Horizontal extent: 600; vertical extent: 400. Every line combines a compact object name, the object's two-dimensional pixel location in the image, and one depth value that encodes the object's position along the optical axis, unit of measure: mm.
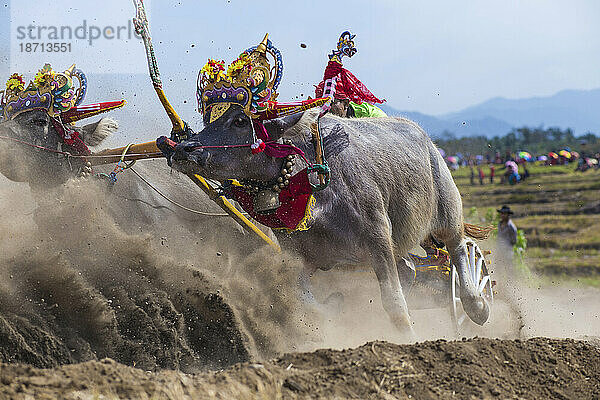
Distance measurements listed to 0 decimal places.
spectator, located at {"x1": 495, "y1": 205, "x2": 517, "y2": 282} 23500
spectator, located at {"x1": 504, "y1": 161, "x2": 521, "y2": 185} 57406
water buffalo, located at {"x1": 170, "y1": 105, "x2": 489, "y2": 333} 10242
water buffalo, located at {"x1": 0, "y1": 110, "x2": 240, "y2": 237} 11727
